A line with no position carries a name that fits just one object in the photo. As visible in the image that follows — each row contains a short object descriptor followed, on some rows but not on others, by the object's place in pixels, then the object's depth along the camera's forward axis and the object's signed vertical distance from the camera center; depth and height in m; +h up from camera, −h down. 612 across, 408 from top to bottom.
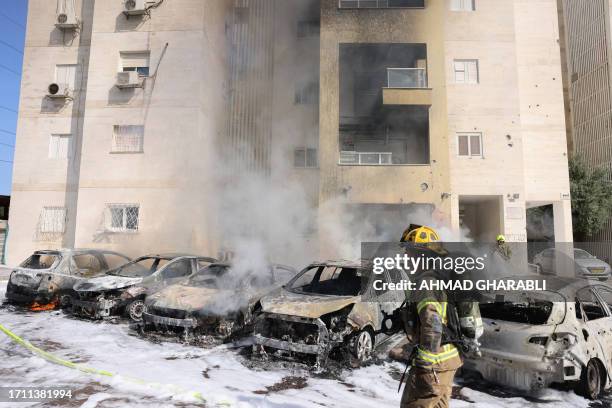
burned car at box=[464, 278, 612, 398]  3.88 -0.92
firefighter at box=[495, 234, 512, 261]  8.62 -0.03
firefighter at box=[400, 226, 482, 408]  2.52 -0.62
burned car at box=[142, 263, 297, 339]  5.82 -0.91
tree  22.09 +2.85
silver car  12.23 -0.45
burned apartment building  13.31 +4.61
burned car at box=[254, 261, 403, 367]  4.74 -0.97
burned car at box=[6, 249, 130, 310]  7.74 -0.73
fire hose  3.76 -1.37
